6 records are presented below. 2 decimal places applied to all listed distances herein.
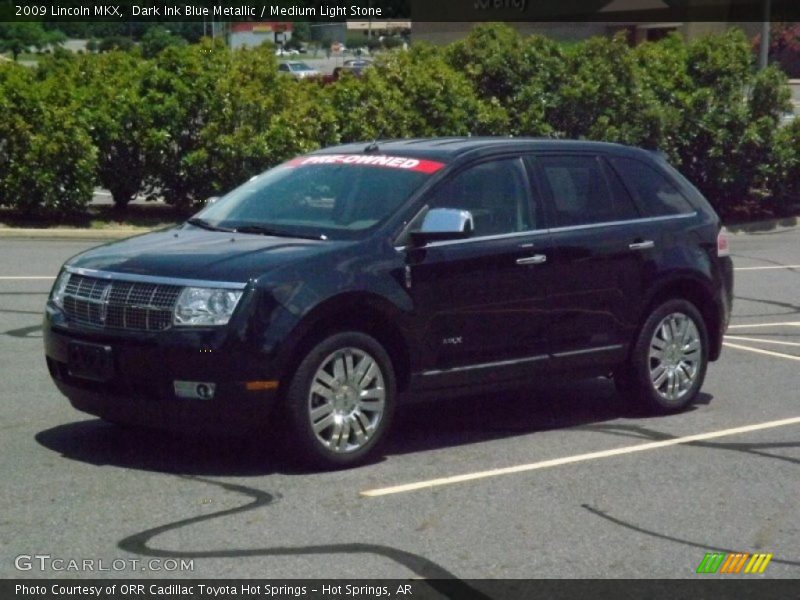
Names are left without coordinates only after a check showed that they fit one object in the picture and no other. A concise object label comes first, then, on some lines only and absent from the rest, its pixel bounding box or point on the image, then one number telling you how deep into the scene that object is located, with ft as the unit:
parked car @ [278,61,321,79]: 164.87
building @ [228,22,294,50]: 142.82
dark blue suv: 23.62
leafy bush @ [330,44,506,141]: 70.54
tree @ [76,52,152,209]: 68.18
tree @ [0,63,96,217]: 66.18
